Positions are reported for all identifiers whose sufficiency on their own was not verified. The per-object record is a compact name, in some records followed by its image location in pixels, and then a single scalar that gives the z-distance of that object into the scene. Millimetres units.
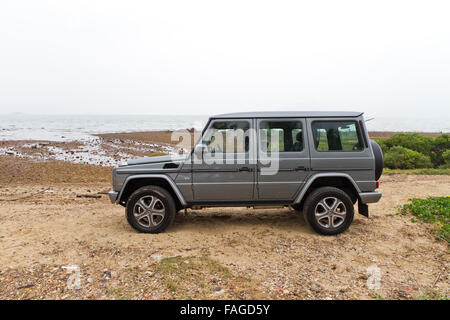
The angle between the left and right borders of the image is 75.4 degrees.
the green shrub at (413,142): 14406
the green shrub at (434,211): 5215
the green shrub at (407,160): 13367
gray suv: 4992
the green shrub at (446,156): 13219
